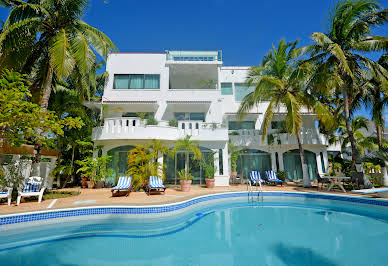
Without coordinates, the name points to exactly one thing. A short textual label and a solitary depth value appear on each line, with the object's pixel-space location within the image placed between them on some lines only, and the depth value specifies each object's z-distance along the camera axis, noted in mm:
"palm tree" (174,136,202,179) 12344
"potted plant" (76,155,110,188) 12727
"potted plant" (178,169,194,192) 11703
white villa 14047
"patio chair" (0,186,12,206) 7220
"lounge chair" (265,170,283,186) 13875
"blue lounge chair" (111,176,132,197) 9616
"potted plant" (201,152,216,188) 12884
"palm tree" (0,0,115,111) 8633
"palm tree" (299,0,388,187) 10492
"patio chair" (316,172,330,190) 12316
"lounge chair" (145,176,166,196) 10141
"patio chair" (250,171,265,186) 12805
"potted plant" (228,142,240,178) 15186
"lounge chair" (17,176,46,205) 7828
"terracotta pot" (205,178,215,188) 12836
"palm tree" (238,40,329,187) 12234
